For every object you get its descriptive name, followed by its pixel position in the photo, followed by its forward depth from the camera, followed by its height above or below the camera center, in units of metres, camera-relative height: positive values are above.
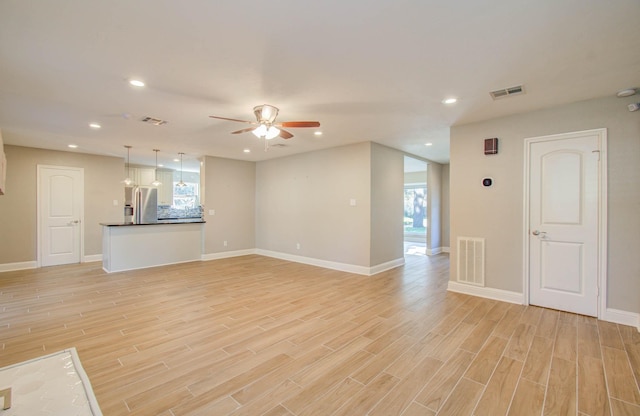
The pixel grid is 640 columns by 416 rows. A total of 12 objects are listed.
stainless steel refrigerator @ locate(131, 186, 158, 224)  6.61 +0.06
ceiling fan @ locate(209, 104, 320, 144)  3.34 +0.99
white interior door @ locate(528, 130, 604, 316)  3.38 -0.17
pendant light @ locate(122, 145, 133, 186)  6.17 +0.94
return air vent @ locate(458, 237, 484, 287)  4.16 -0.80
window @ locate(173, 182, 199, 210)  10.68 +0.40
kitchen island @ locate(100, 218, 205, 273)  5.67 -0.82
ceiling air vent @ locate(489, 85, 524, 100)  3.04 +1.27
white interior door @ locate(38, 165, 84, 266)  6.29 -0.18
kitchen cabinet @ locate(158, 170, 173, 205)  9.93 +0.67
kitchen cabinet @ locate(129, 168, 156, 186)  9.05 +1.00
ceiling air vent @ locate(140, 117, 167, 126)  4.11 +1.27
